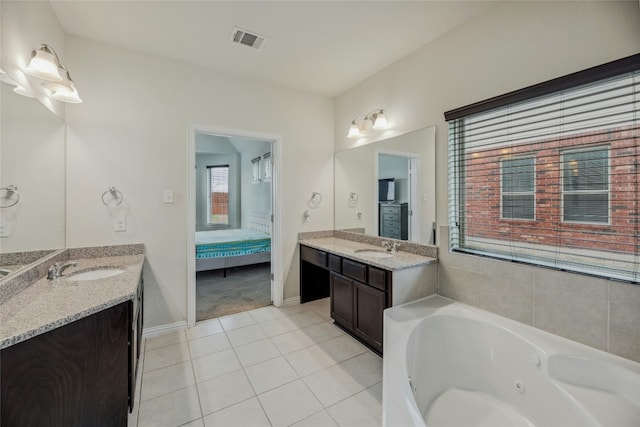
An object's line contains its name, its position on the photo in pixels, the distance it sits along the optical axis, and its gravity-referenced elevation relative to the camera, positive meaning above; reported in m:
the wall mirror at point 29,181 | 1.43 +0.19
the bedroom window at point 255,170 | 5.47 +0.86
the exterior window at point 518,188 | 1.77 +0.16
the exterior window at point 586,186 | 1.47 +0.15
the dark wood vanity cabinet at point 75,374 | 1.07 -0.72
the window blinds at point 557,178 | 1.41 +0.21
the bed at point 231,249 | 4.19 -0.59
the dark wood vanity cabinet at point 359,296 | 2.16 -0.74
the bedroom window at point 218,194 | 6.27 +0.42
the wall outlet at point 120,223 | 2.41 -0.11
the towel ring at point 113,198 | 2.37 +0.12
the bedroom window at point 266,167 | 5.05 +0.85
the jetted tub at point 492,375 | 1.25 -0.87
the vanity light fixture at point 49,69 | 1.51 +0.82
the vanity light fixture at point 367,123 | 2.76 +0.96
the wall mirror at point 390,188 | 2.42 +0.26
